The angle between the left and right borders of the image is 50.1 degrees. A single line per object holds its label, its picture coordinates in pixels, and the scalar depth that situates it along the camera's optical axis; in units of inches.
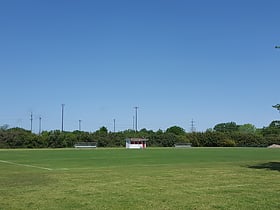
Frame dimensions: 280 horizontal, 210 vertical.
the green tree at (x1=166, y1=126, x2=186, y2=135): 4256.9
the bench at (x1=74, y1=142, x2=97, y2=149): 2821.9
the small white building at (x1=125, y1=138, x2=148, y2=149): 2713.7
